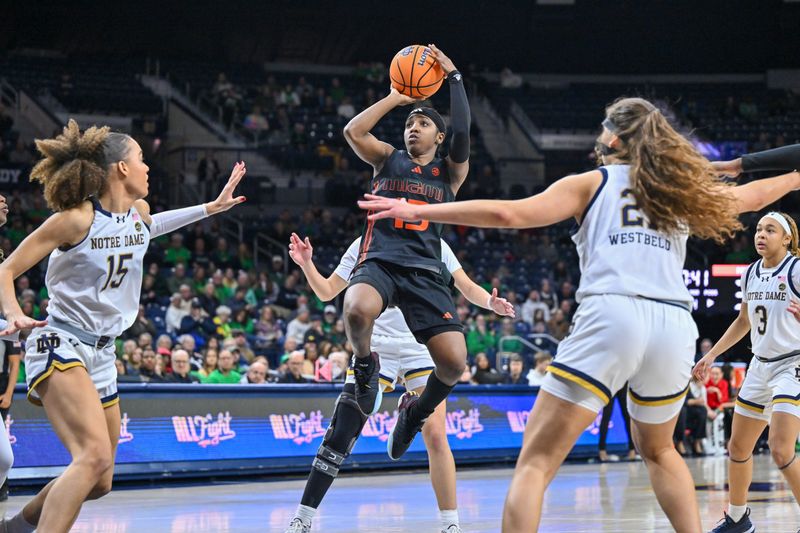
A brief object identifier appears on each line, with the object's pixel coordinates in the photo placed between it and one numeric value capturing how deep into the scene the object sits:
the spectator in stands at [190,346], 14.97
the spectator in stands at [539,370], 16.58
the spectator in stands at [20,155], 22.42
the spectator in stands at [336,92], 29.44
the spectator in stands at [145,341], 14.20
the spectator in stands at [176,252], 20.16
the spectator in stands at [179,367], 13.44
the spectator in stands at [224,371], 13.91
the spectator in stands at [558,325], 20.42
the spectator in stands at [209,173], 24.12
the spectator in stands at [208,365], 13.98
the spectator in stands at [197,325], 16.47
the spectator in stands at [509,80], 32.47
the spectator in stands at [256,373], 13.91
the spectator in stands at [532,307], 21.13
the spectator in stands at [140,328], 15.48
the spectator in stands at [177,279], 18.55
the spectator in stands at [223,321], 16.78
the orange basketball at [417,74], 6.98
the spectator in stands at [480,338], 18.89
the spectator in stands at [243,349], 15.65
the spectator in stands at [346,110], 28.40
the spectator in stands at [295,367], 14.23
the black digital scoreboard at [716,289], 20.64
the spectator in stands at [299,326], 17.38
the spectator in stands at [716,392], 18.67
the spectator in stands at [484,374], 16.69
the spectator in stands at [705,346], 18.89
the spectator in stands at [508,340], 19.02
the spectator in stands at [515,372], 16.97
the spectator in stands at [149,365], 13.53
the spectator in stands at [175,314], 16.92
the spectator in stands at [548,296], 21.86
